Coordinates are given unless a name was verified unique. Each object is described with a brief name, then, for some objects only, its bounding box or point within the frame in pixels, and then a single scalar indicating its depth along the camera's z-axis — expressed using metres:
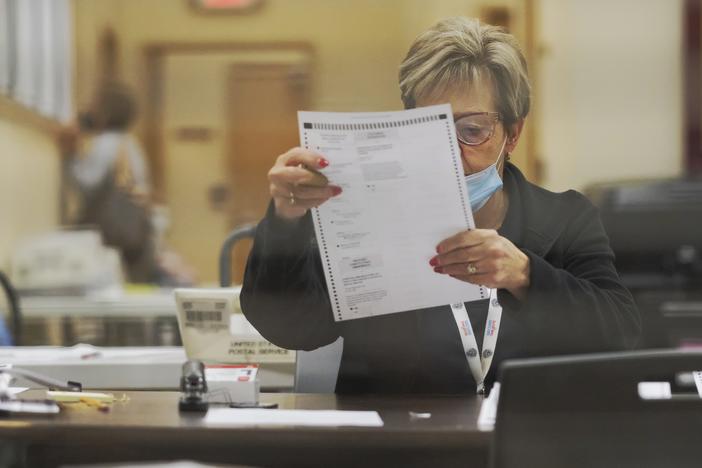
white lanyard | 5.40
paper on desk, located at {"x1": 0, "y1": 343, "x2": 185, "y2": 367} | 5.79
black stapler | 5.15
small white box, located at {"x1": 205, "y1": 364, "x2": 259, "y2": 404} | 5.22
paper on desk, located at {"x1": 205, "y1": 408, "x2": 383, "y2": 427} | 5.04
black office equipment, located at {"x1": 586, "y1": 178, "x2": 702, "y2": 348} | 6.81
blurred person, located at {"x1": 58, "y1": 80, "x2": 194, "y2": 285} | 7.70
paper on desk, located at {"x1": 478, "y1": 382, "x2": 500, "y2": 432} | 5.02
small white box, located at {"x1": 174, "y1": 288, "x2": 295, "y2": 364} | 5.68
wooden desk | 5.00
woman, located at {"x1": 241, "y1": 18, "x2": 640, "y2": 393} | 5.34
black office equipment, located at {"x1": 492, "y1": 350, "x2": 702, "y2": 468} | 4.76
